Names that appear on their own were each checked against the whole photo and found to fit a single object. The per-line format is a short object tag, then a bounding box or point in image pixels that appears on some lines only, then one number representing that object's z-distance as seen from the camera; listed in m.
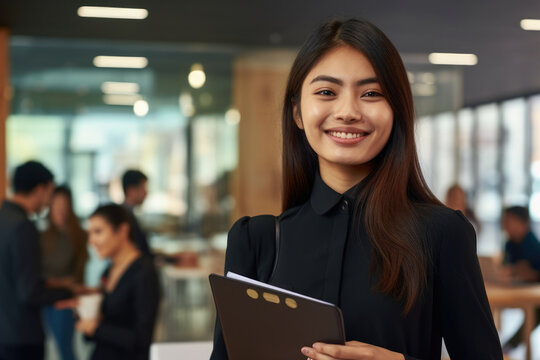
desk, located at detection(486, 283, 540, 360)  5.09
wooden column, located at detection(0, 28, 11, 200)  6.00
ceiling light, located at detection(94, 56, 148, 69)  6.40
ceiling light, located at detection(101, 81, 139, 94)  6.45
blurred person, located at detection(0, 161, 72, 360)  4.38
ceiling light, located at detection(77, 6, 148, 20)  5.25
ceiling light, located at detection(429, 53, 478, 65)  6.67
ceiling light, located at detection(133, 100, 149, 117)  6.50
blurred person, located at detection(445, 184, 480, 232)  6.75
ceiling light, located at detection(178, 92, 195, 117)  6.59
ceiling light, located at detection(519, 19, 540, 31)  5.68
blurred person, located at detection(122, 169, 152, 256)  6.08
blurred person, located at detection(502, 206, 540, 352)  5.99
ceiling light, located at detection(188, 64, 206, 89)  6.60
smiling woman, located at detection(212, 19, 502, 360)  1.29
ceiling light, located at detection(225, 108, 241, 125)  6.69
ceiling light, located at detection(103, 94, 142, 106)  6.43
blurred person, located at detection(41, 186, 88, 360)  5.84
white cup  3.76
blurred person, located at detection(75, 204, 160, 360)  3.69
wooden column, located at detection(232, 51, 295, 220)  6.71
